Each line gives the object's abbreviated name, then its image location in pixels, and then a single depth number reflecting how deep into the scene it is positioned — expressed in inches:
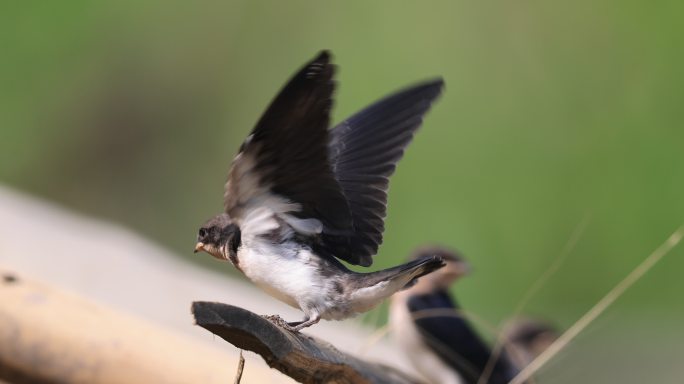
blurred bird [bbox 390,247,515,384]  323.0
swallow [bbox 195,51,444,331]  169.5
